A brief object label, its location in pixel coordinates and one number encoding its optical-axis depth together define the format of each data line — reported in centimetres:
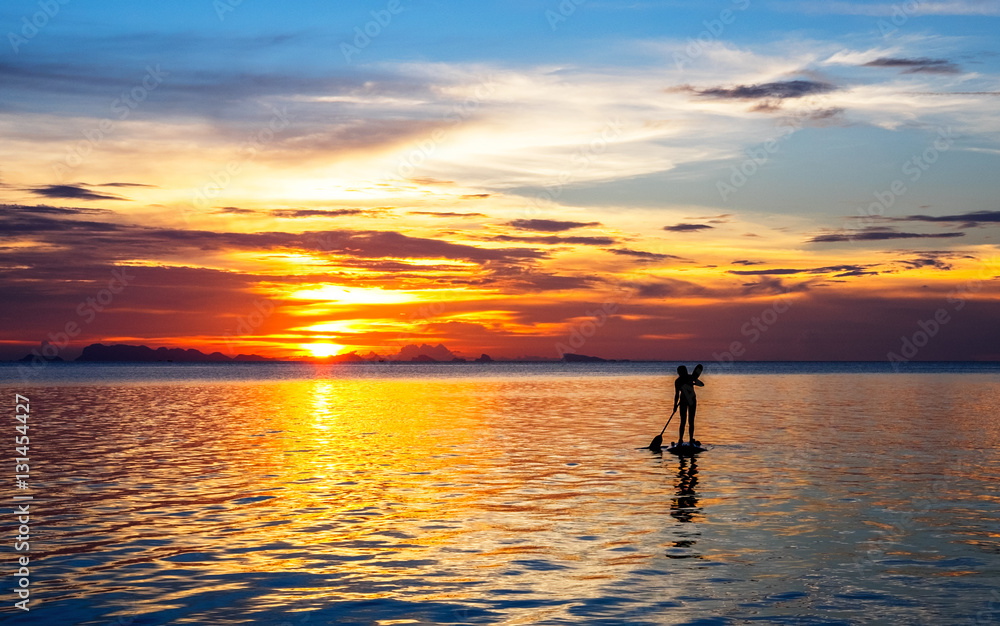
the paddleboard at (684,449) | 2842
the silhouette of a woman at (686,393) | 3027
